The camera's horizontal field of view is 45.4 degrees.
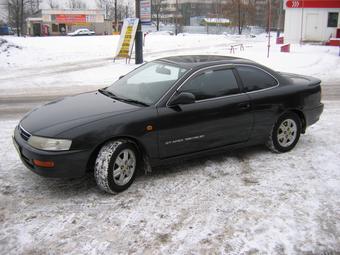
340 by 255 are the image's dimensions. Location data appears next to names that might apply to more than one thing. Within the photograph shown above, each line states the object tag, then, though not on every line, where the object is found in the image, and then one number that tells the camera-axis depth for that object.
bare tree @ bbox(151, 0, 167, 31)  86.42
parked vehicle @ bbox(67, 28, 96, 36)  62.44
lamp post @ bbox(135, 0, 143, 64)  17.62
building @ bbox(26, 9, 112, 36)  71.75
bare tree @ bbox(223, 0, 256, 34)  68.64
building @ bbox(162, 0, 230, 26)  110.00
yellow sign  17.97
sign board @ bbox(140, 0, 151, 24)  17.42
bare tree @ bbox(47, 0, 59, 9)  113.35
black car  4.35
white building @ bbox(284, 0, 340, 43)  32.31
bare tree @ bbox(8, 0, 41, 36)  63.05
